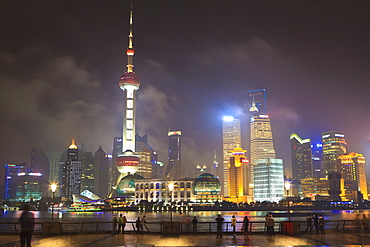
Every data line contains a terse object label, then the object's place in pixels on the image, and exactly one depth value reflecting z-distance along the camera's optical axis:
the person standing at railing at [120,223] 39.68
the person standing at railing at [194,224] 38.93
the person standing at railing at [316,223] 39.19
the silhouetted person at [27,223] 23.22
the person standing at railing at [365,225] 39.69
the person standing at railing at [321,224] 38.50
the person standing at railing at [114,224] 40.61
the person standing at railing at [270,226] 36.62
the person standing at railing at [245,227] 36.49
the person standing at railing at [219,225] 36.06
